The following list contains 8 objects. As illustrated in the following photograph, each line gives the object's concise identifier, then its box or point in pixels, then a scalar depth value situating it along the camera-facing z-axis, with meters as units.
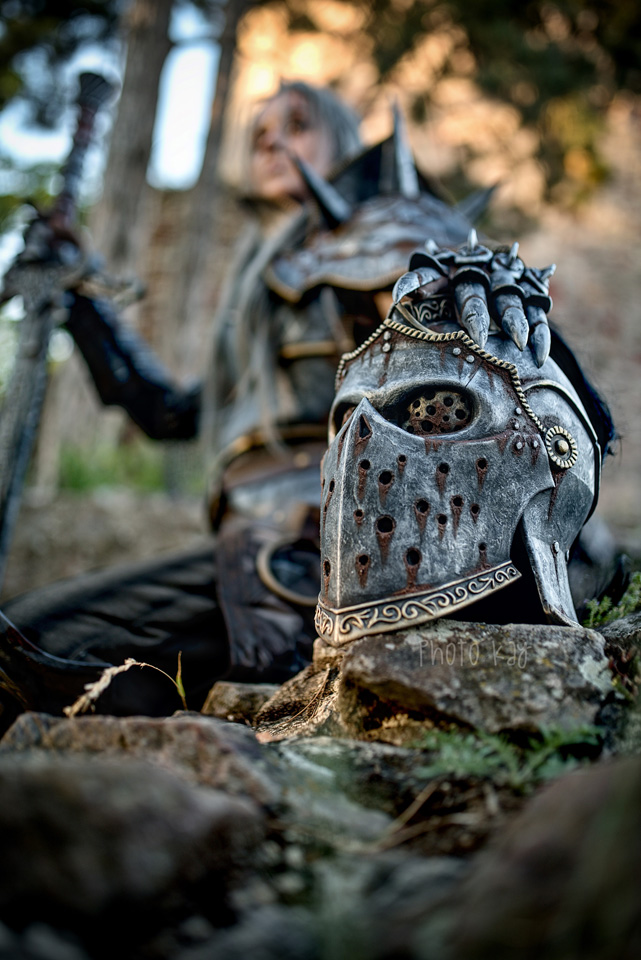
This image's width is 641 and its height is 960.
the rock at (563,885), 0.69
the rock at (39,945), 0.75
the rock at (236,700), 1.58
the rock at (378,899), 0.75
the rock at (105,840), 0.81
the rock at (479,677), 1.20
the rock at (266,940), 0.79
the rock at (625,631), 1.34
